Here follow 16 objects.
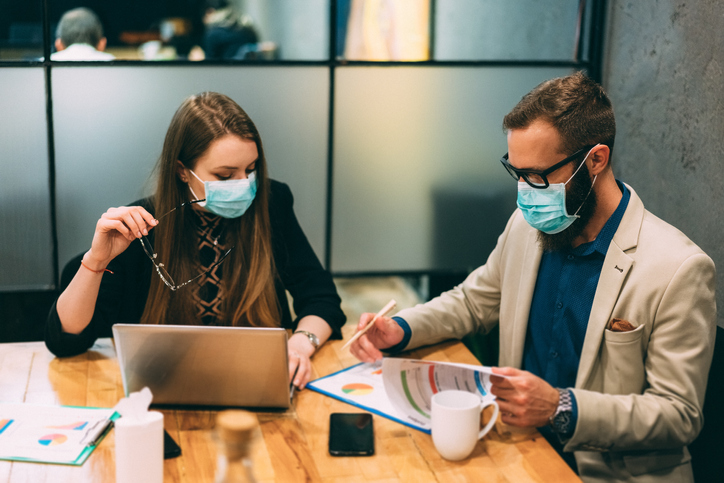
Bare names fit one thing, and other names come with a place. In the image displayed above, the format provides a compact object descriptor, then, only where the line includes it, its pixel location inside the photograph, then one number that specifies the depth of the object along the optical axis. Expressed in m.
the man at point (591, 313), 1.31
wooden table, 1.13
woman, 1.71
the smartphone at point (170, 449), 1.17
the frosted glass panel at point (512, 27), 2.62
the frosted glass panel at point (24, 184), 2.23
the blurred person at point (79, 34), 3.18
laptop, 1.24
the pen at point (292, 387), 1.42
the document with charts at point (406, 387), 1.34
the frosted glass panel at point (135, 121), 2.28
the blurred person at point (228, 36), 5.15
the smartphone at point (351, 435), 1.21
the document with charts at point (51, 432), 1.16
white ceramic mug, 1.17
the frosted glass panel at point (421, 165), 2.49
